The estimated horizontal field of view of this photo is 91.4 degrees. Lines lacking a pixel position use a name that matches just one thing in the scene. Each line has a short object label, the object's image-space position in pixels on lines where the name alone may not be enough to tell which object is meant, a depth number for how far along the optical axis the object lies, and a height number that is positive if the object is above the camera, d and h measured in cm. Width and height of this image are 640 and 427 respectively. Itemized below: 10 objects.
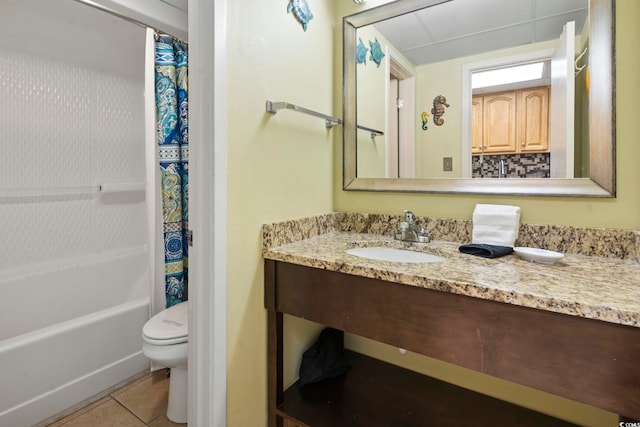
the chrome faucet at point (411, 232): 131 -9
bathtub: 143 -66
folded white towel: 114 -5
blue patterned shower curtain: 167 +36
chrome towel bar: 116 +40
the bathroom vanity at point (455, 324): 66 -29
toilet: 141 -62
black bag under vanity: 131 -65
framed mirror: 106 +46
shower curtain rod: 155 +105
